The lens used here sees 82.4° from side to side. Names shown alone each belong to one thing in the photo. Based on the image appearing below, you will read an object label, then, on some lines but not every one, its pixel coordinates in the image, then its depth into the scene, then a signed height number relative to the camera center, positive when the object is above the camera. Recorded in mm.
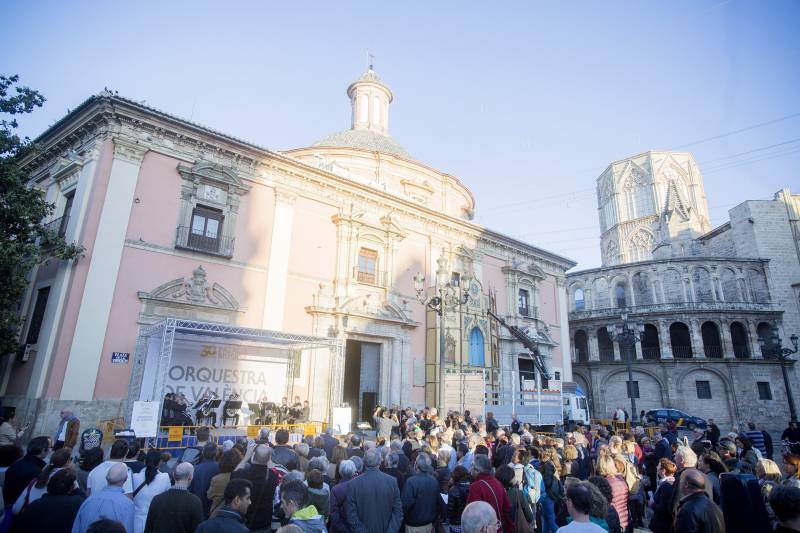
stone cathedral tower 49719 +22950
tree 12555 +4492
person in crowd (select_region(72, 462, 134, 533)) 3857 -955
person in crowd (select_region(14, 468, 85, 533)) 3637 -933
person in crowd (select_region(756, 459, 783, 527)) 5305 -749
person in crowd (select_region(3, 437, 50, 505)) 4688 -856
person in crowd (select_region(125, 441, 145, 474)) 5346 -794
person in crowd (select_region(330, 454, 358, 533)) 5066 -1196
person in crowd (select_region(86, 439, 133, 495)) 4977 -849
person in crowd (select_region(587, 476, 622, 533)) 4898 -1084
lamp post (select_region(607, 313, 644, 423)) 34316 +5384
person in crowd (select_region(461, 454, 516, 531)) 4805 -925
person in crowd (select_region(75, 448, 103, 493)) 5383 -824
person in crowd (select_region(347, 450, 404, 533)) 4848 -1073
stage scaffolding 12802 +1632
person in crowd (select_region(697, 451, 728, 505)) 5453 -710
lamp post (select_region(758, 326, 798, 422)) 20936 +2709
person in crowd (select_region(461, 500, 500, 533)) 2893 -728
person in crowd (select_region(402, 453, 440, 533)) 5336 -1160
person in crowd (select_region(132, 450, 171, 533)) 4906 -1003
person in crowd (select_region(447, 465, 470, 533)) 5465 -1060
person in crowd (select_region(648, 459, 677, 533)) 4961 -1088
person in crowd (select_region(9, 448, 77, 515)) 4422 -947
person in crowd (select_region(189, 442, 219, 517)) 5340 -919
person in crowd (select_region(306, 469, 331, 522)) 4879 -1007
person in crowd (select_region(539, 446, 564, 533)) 6098 -1187
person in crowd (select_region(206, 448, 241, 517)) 4891 -903
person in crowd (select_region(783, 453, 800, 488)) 5180 -625
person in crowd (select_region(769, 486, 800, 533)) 3316 -698
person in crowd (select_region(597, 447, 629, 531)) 5340 -895
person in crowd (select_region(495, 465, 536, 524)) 5277 -981
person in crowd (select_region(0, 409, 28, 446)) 9012 -812
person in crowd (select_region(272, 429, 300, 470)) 6001 -753
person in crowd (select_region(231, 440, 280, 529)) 4879 -933
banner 14703 +760
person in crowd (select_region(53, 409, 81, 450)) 10516 -909
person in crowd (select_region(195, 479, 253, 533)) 3389 -887
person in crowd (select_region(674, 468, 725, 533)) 3887 -865
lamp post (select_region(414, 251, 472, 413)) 13403 +3518
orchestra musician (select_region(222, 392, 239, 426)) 14812 -630
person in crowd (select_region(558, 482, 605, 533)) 3372 -742
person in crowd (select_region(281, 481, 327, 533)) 3963 -955
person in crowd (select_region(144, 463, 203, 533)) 3943 -1009
